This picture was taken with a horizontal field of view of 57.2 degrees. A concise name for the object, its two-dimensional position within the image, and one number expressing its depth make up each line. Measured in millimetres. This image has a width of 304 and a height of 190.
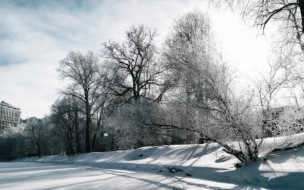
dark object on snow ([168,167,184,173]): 15189
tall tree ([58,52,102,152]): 41406
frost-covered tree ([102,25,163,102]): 31578
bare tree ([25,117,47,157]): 83938
